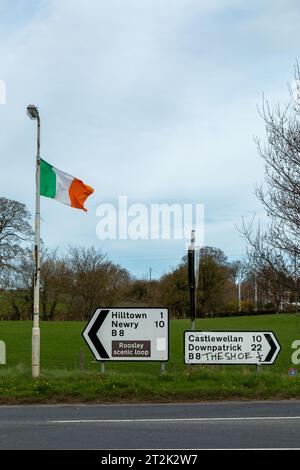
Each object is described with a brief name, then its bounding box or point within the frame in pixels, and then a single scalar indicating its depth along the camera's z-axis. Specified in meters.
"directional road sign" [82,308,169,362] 18.05
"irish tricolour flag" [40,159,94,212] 17.91
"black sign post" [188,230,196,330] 18.95
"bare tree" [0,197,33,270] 61.94
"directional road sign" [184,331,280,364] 18.23
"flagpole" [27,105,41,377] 16.78
